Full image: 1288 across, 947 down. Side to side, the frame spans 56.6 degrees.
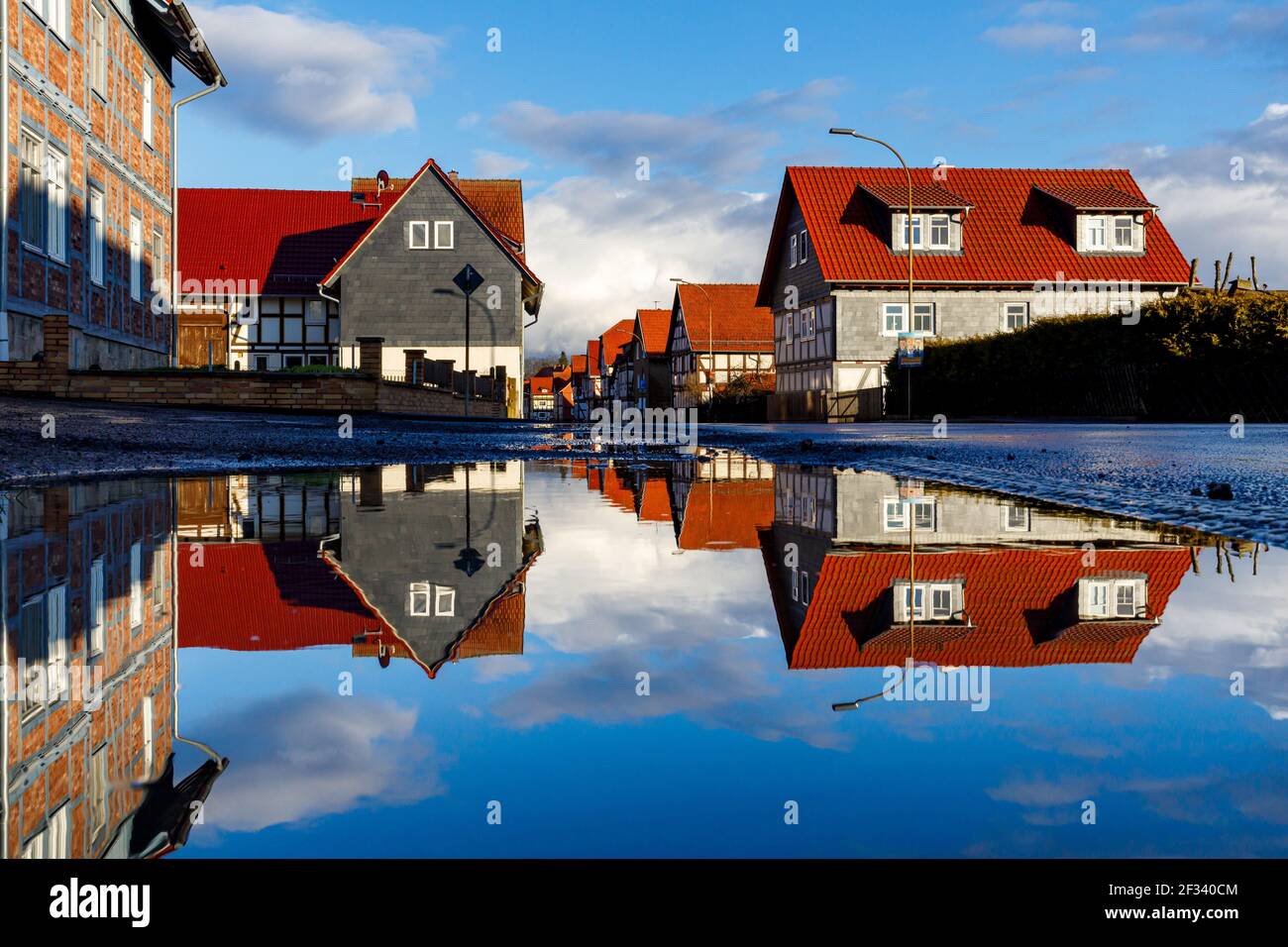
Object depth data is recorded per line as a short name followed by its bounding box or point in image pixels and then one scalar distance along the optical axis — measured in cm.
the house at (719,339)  6712
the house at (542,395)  17062
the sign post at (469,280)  4241
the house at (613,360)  10386
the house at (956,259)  4303
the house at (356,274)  4306
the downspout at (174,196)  3111
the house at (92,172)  1966
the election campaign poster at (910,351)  3503
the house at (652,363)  8075
